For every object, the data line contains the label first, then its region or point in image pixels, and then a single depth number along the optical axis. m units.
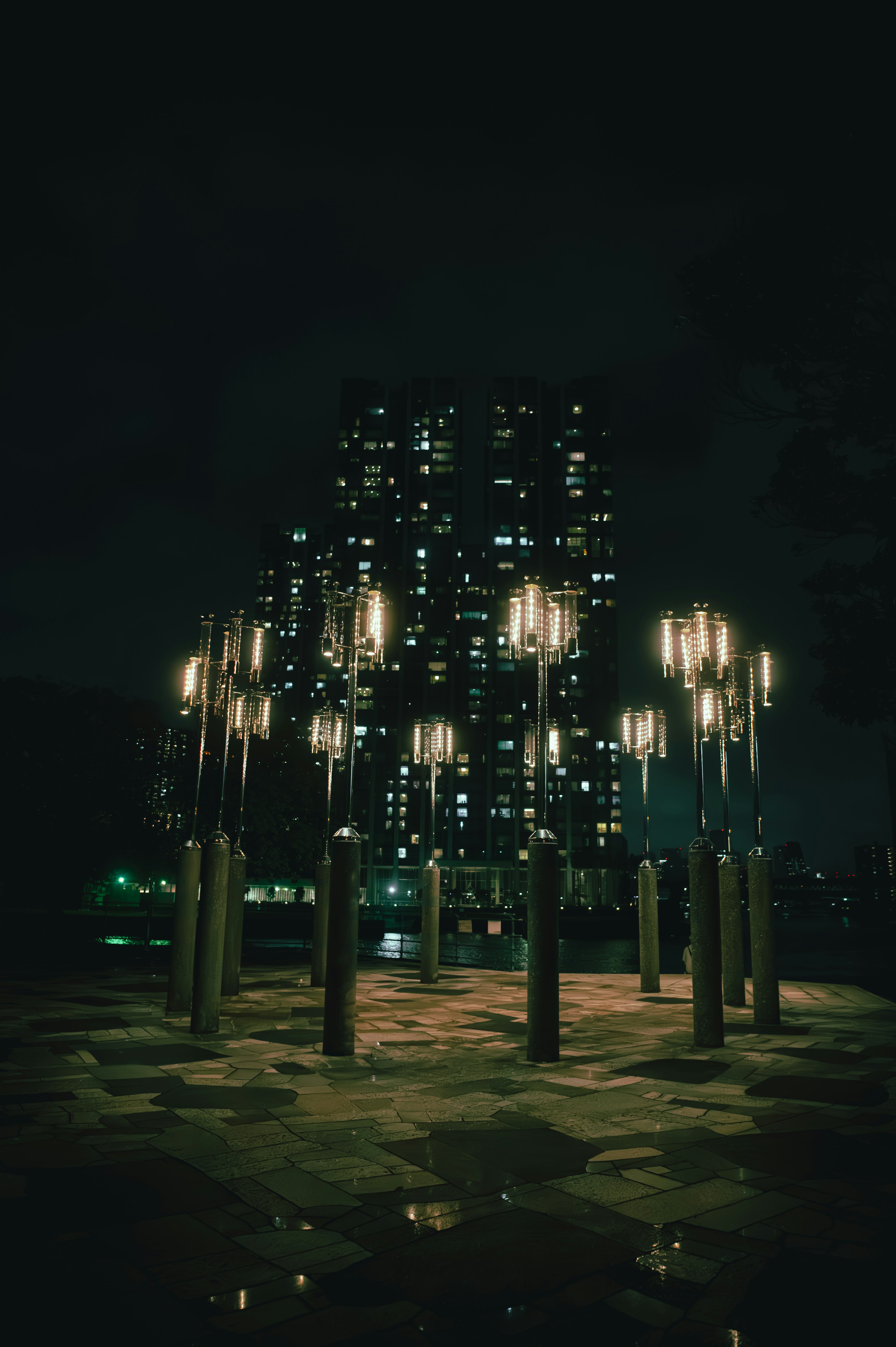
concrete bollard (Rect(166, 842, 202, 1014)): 11.96
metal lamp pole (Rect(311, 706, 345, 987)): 15.34
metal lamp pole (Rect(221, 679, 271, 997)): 14.17
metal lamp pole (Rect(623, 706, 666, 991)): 15.36
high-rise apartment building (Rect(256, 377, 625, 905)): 120.44
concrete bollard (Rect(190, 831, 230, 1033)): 10.66
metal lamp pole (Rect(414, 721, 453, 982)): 16.09
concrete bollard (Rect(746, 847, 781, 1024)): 11.74
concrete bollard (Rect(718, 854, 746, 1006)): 12.66
